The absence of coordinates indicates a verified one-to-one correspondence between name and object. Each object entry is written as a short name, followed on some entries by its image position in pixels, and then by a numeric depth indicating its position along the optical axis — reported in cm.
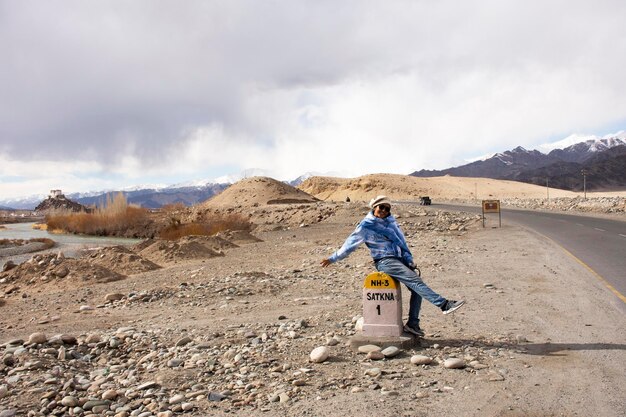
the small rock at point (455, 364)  597
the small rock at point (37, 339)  823
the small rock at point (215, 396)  558
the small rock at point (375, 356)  634
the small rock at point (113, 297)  1298
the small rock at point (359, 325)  725
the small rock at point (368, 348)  648
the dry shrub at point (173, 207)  6297
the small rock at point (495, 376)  561
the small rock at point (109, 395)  588
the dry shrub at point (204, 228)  3768
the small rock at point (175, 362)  680
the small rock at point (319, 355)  639
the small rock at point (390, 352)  635
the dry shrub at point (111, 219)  5344
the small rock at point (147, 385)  601
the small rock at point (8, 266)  2066
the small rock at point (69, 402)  584
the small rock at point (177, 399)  558
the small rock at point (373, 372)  583
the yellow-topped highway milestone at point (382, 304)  659
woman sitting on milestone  654
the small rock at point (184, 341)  777
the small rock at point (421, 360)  609
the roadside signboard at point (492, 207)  2881
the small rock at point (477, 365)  598
